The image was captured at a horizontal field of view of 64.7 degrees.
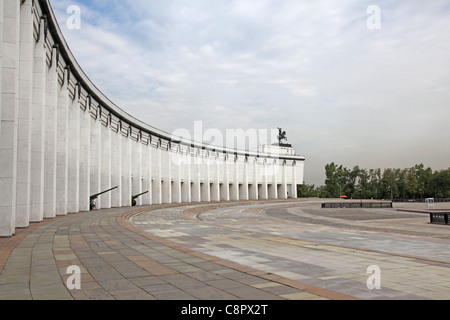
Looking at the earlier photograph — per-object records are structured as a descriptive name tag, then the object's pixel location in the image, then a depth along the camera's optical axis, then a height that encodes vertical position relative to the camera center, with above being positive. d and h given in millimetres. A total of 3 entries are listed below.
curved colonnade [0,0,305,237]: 14812 +3518
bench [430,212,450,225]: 25219 -2864
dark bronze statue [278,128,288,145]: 106375 +13778
